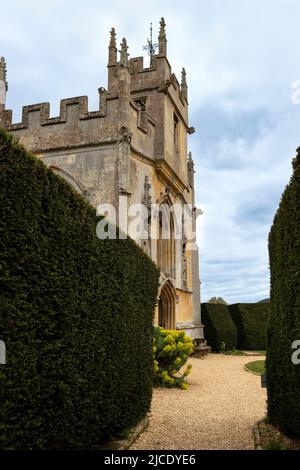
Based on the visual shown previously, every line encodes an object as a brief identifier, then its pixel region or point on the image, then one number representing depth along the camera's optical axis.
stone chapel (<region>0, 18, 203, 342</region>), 13.12
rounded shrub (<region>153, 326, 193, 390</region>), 10.05
